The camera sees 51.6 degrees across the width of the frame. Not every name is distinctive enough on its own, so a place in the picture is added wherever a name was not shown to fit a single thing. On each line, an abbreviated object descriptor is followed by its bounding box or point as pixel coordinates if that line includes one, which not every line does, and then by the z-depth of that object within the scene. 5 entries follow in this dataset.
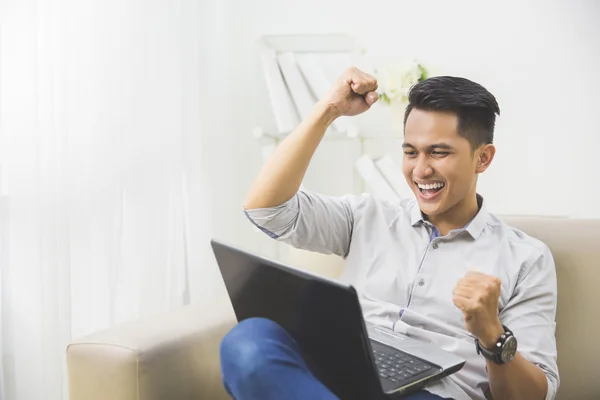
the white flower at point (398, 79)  1.83
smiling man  1.17
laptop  0.81
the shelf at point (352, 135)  1.96
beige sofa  1.05
